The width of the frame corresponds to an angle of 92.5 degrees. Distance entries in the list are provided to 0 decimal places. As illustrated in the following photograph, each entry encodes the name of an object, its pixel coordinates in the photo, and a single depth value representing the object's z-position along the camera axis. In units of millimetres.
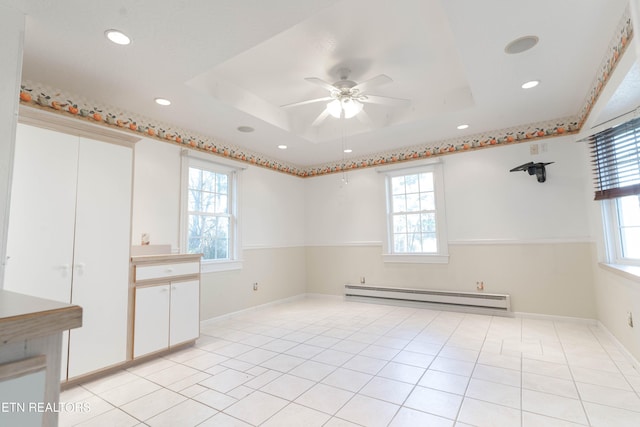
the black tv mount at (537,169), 3863
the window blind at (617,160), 2643
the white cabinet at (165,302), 2797
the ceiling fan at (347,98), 2957
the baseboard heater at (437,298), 4062
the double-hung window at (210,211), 3953
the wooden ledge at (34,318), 514
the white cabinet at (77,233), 2160
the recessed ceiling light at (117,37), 2080
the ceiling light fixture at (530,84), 2914
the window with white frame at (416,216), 4617
